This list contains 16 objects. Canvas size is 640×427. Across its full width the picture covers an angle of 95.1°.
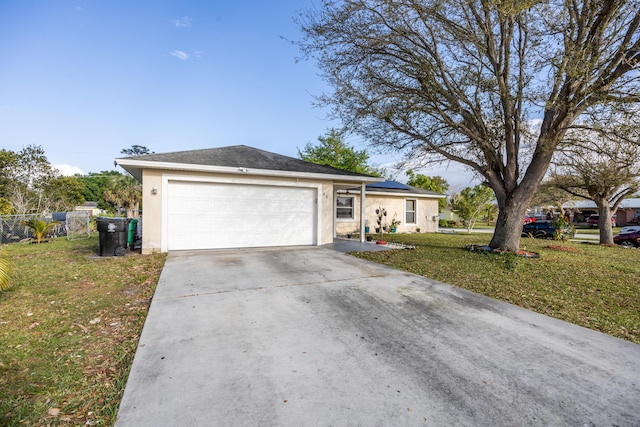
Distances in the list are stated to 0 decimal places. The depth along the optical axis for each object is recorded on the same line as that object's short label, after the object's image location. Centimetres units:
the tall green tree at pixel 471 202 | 2097
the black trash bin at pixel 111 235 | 800
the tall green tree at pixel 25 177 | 2233
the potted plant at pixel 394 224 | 1788
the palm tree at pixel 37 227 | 1203
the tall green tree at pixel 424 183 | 3206
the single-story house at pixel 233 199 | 861
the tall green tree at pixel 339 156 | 2728
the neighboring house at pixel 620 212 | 3066
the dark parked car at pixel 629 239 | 1440
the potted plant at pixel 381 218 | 1677
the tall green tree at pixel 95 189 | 5322
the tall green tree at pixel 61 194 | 2538
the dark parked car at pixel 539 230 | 1734
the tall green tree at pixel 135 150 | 5941
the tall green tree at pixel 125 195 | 3011
